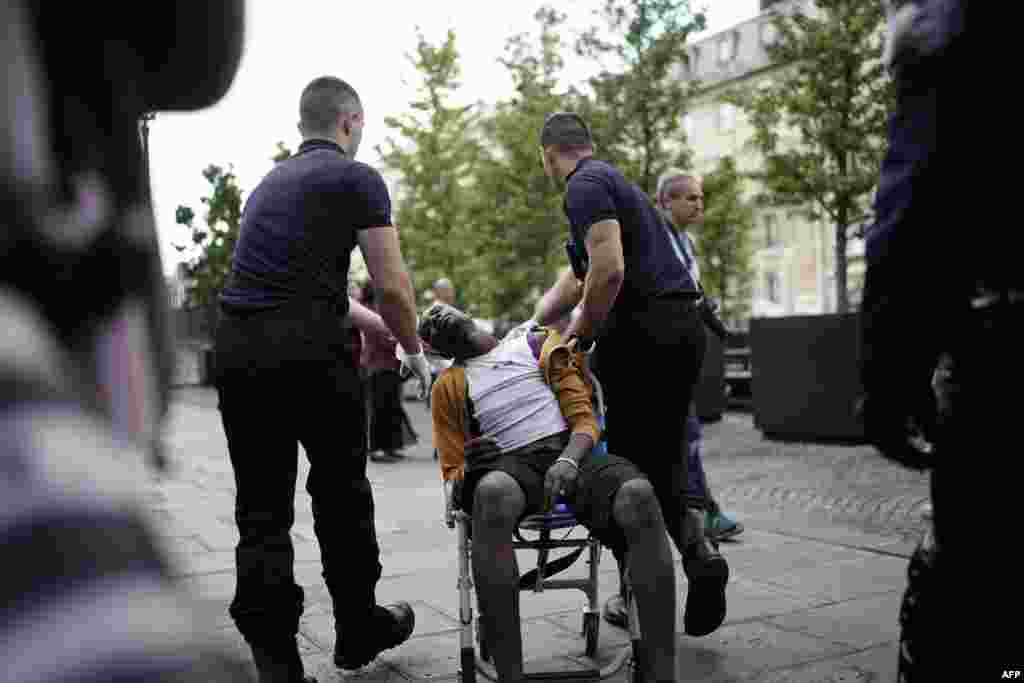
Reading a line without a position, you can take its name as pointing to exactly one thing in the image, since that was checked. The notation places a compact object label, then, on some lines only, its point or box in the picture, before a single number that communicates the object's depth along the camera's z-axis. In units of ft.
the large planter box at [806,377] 36.06
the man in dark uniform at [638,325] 13.17
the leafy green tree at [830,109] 61.11
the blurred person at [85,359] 2.12
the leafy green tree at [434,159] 99.19
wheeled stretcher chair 11.02
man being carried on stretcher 10.39
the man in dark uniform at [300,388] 11.12
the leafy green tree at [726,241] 78.18
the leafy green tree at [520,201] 86.58
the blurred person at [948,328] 5.61
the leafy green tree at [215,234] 88.79
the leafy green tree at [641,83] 68.08
